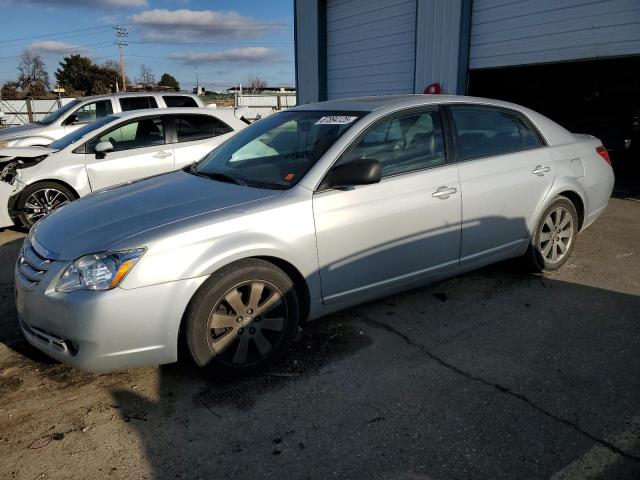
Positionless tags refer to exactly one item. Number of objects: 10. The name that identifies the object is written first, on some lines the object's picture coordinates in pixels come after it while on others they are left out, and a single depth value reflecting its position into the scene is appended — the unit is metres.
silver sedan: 2.69
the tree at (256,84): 69.83
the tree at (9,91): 51.78
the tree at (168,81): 74.65
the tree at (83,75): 64.31
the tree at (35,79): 63.99
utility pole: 56.31
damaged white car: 6.38
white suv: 10.55
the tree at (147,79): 75.41
